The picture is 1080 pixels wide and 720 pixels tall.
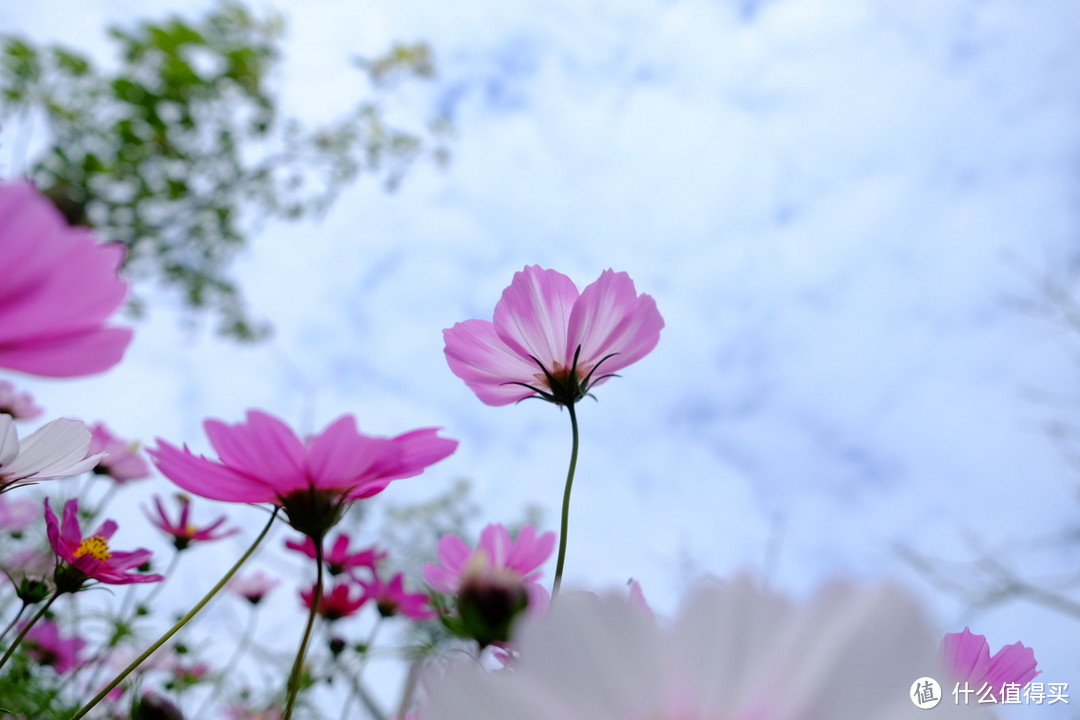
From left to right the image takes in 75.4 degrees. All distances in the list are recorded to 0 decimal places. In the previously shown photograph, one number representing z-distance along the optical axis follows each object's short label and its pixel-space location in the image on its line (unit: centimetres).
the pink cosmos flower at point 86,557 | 40
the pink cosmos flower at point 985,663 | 28
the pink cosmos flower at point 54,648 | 79
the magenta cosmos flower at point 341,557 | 59
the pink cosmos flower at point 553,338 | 39
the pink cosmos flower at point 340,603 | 68
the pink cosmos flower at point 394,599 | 51
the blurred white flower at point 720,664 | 11
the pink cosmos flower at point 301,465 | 25
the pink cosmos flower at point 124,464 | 79
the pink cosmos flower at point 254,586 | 104
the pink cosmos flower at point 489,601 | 26
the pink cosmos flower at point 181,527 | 70
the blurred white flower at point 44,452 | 29
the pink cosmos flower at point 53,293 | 16
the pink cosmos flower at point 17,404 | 70
